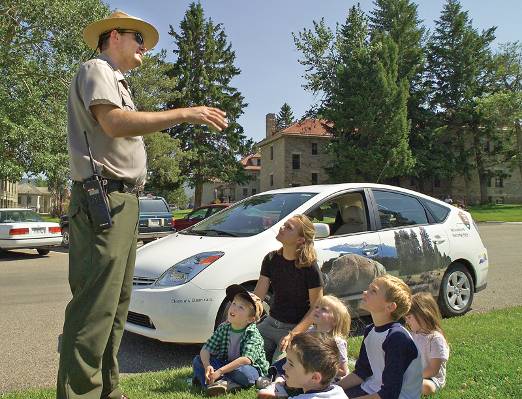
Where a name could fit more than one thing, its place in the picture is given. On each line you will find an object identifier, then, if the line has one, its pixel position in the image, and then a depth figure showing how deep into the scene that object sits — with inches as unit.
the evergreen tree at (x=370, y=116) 1734.7
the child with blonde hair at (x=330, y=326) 142.3
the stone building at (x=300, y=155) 2282.2
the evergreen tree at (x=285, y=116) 4160.9
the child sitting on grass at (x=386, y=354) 120.6
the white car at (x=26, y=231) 572.7
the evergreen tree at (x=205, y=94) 1892.2
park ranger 98.0
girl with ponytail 167.9
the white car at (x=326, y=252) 187.8
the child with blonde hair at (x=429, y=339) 141.9
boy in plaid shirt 153.5
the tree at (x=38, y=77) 673.0
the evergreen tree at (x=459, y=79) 2130.9
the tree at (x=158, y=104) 1643.7
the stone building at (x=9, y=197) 3467.3
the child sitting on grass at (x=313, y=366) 102.3
